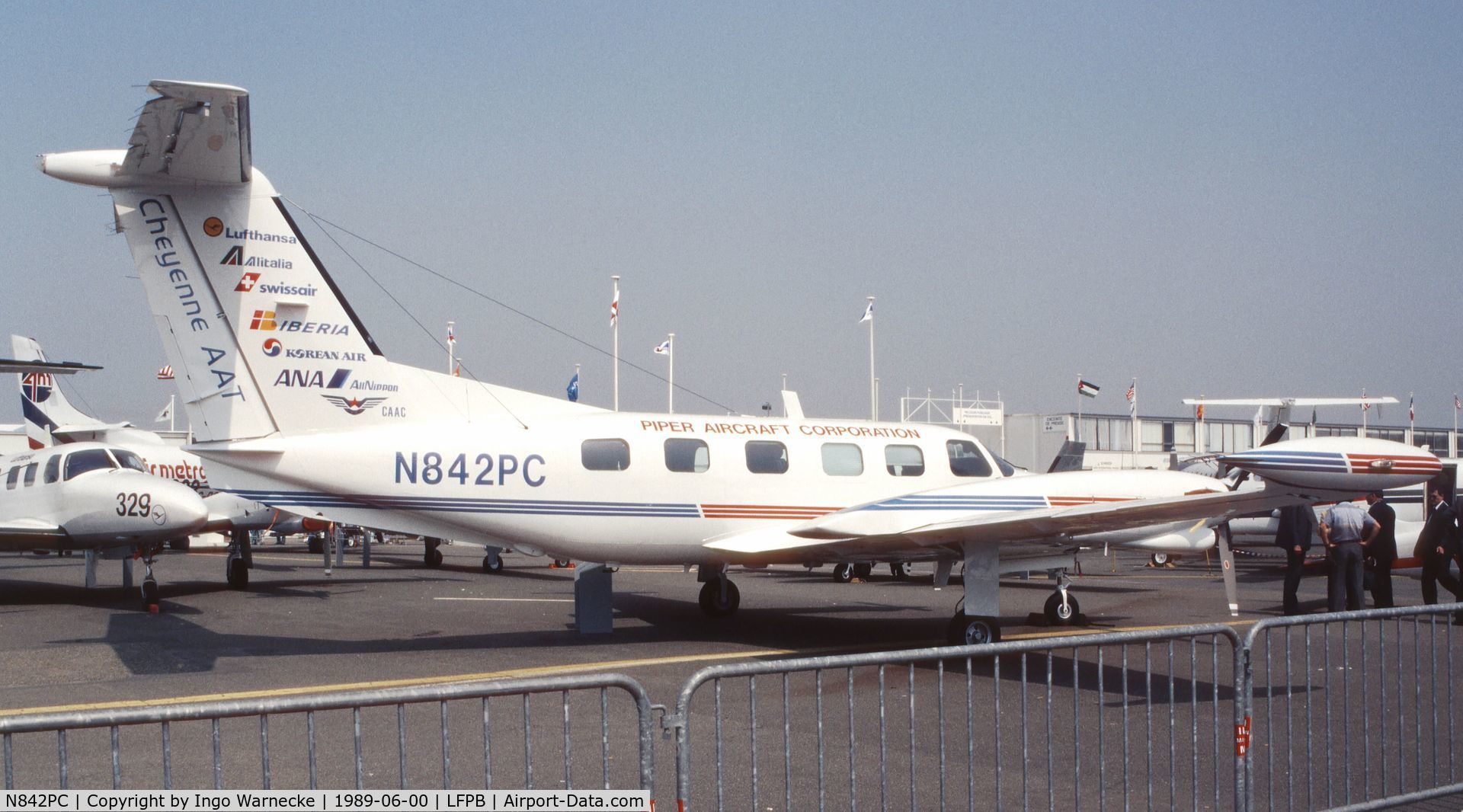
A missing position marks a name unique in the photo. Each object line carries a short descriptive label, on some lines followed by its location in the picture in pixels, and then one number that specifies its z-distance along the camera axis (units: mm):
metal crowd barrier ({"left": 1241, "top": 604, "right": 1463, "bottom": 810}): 5773
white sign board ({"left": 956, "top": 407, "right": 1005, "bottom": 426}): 45469
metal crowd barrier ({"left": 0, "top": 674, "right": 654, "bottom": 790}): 6344
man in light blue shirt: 14711
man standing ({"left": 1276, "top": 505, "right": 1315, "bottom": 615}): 16172
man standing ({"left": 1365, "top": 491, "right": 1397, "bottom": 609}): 15078
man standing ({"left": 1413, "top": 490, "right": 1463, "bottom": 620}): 14367
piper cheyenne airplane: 11023
